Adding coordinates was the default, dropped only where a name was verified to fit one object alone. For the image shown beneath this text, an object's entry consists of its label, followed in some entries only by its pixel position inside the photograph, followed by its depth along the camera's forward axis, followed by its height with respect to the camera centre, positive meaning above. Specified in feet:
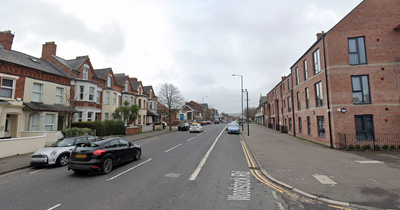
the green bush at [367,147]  40.61 -6.50
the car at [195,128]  98.15 -5.12
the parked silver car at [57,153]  27.76 -5.59
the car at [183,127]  114.01 -5.28
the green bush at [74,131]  48.65 -3.62
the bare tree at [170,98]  108.17 +12.74
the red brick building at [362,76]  42.22 +10.75
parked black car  23.17 -5.18
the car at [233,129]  87.04 -5.09
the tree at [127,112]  81.20 +3.15
